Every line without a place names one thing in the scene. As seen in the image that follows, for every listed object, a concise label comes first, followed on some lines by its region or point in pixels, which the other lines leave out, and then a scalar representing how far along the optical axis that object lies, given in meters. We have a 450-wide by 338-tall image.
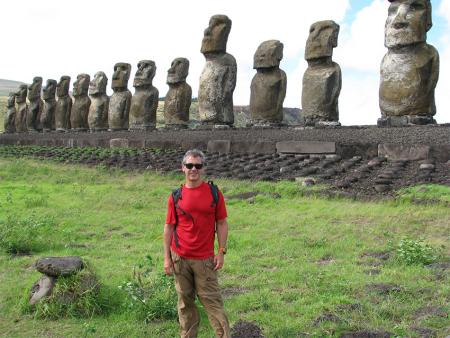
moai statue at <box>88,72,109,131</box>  20.41
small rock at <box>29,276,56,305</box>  4.05
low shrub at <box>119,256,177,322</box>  3.82
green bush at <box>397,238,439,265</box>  4.60
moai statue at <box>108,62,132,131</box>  18.97
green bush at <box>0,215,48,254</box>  5.73
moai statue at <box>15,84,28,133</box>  27.69
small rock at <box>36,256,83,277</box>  4.03
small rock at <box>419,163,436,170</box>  8.31
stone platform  9.34
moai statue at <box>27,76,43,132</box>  26.33
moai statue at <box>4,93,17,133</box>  28.41
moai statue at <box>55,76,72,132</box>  23.33
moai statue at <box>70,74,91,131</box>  21.72
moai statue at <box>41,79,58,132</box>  24.98
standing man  3.22
